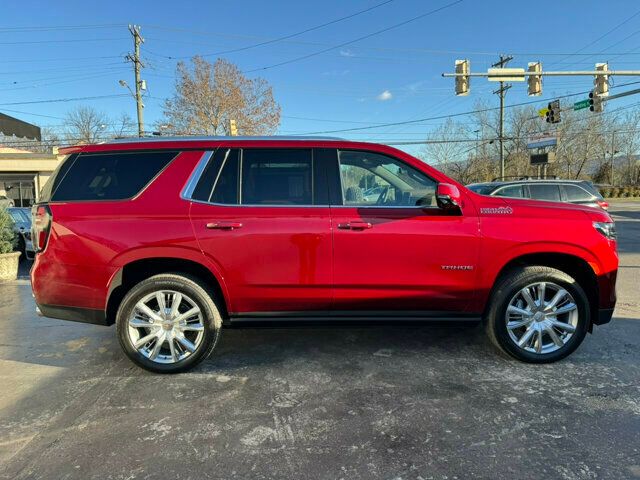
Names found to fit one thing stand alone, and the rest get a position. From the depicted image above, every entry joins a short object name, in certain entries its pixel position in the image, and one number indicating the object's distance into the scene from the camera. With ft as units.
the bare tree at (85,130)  163.08
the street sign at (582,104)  67.22
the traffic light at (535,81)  56.17
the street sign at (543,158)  110.83
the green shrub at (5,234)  27.14
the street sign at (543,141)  124.67
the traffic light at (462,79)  57.16
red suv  12.23
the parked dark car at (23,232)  34.82
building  101.86
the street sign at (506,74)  54.54
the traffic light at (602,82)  56.65
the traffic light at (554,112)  84.24
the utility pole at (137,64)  96.17
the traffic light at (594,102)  61.86
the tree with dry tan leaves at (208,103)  122.42
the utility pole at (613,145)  192.21
